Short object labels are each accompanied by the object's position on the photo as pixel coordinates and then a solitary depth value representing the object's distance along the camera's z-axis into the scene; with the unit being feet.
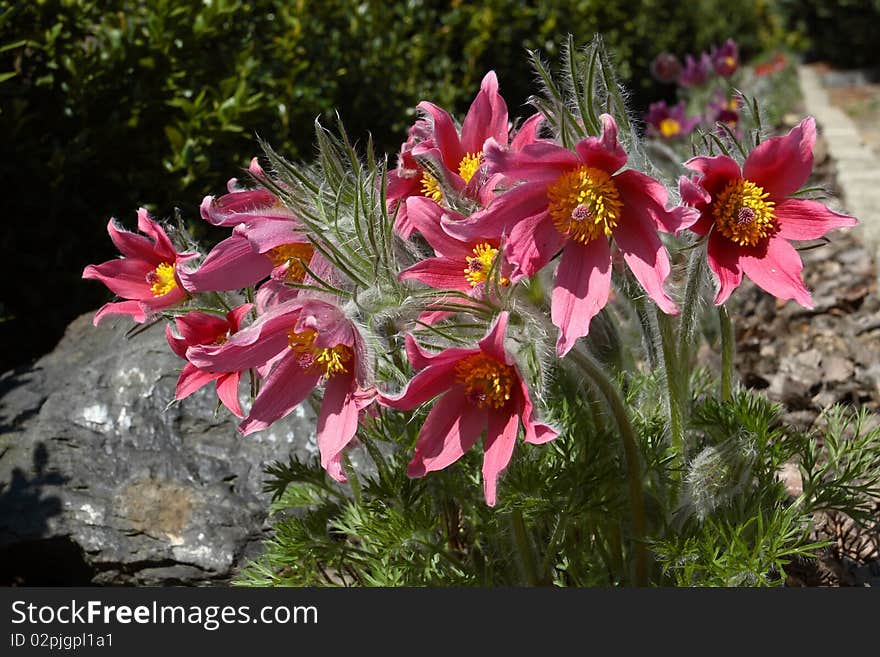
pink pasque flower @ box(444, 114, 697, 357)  2.10
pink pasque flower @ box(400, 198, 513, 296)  2.18
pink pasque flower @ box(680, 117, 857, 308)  2.15
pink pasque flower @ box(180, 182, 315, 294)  2.18
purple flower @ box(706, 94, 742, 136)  4.51
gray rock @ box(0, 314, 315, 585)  2.84
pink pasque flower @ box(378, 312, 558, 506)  2.08
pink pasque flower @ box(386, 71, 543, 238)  2.25
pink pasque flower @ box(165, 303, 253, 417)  2.30
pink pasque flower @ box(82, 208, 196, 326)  2.35
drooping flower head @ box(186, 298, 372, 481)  2.11
